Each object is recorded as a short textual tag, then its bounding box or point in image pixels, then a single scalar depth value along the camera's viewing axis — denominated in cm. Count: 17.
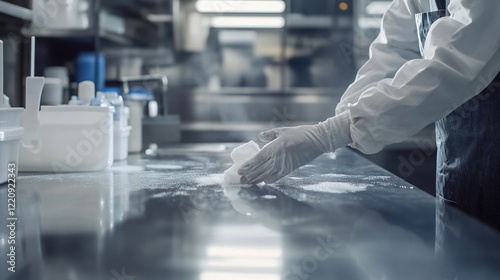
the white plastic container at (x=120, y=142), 171
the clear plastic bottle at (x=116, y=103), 167
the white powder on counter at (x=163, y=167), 154
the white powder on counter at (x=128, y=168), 150
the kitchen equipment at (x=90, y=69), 339
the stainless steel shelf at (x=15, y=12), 224
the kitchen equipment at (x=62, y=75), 310
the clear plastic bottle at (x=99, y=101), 159
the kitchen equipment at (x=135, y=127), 205
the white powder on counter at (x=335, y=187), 116
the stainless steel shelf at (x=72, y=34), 329
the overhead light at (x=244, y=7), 404
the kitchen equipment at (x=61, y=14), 321
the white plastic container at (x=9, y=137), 111
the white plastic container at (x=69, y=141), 136
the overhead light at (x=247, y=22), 407
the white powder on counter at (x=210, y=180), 124
